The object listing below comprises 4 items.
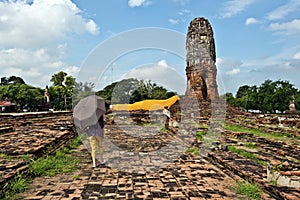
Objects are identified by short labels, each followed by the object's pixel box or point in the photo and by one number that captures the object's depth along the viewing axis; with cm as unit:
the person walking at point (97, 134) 478
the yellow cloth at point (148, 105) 1603
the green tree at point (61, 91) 3391
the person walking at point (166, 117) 1121
